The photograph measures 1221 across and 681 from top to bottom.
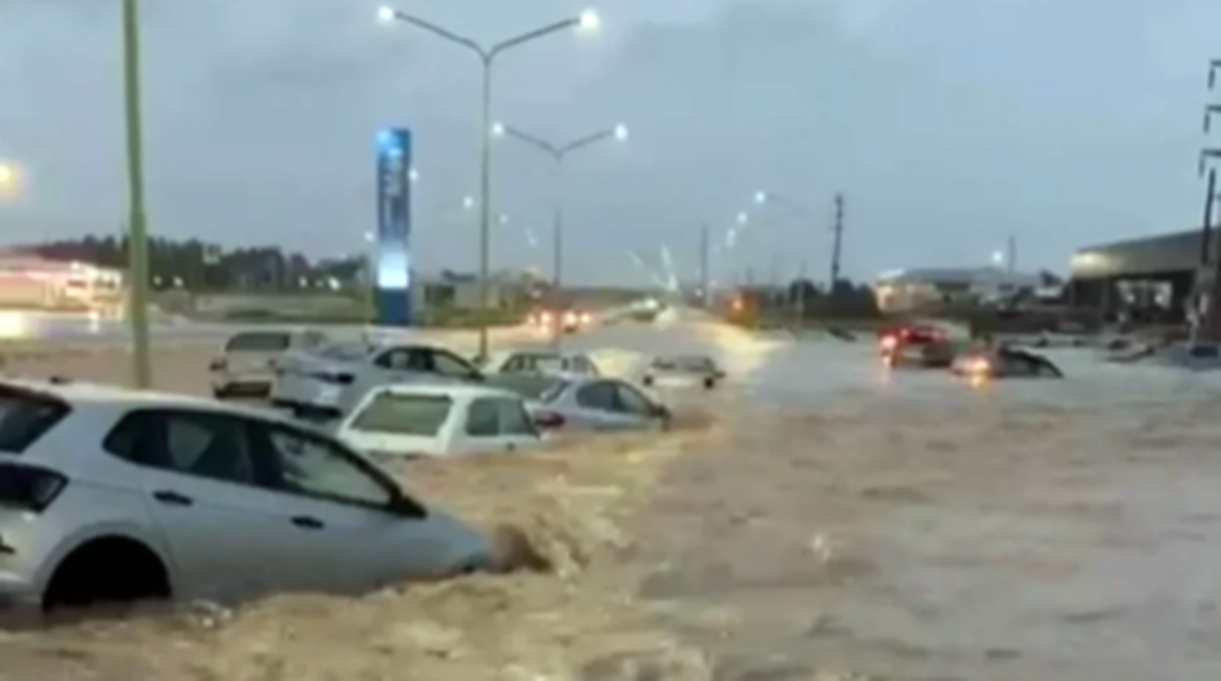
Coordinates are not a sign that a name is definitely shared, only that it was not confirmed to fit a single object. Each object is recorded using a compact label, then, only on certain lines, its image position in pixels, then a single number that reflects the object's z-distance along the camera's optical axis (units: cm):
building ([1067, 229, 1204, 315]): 13288
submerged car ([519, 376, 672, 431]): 2781
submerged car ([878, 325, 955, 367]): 7388
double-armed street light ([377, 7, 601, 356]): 4916
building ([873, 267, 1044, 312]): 18188
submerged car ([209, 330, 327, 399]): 3959
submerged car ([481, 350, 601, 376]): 3756
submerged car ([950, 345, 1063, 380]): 6084
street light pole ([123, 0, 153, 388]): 2102
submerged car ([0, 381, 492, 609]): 1022
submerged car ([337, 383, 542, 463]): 2028
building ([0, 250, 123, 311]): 13201
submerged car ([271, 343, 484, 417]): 3238
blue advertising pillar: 10644
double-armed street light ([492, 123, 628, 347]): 6775
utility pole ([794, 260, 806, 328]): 14692
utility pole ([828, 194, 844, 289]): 14788
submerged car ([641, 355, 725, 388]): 5219
